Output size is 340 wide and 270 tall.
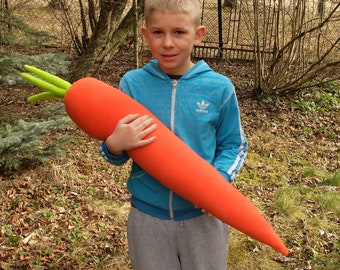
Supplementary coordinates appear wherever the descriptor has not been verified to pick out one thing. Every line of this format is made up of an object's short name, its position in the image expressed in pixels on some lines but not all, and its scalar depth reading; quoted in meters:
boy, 1.56
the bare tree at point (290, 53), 5.93
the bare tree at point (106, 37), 5.58
